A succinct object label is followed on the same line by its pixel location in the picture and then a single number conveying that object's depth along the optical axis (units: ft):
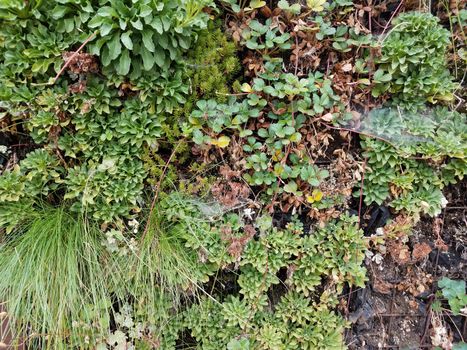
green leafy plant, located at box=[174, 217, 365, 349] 1.70
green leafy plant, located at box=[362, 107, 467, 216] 1.70
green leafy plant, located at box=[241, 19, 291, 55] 1.68
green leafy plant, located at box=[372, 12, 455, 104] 1.64
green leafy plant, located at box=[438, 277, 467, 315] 1.81
